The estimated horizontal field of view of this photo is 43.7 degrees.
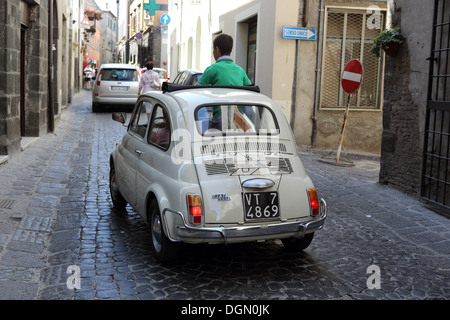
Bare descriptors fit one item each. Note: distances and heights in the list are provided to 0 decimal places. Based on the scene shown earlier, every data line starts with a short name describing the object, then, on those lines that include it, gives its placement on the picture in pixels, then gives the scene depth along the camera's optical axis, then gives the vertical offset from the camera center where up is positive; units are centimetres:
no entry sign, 1041 +34
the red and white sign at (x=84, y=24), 2933 +319
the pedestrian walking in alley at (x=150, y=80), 1438 +19
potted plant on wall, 817 +80
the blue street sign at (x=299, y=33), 1272 +134
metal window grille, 1319 +91
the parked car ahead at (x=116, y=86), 1923 +2
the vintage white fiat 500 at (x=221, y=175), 441 -70
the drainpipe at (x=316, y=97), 1303 -9
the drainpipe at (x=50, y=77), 1366 +17
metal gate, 709 -29
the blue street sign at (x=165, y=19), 3172 +387
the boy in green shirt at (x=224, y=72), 644 +20
